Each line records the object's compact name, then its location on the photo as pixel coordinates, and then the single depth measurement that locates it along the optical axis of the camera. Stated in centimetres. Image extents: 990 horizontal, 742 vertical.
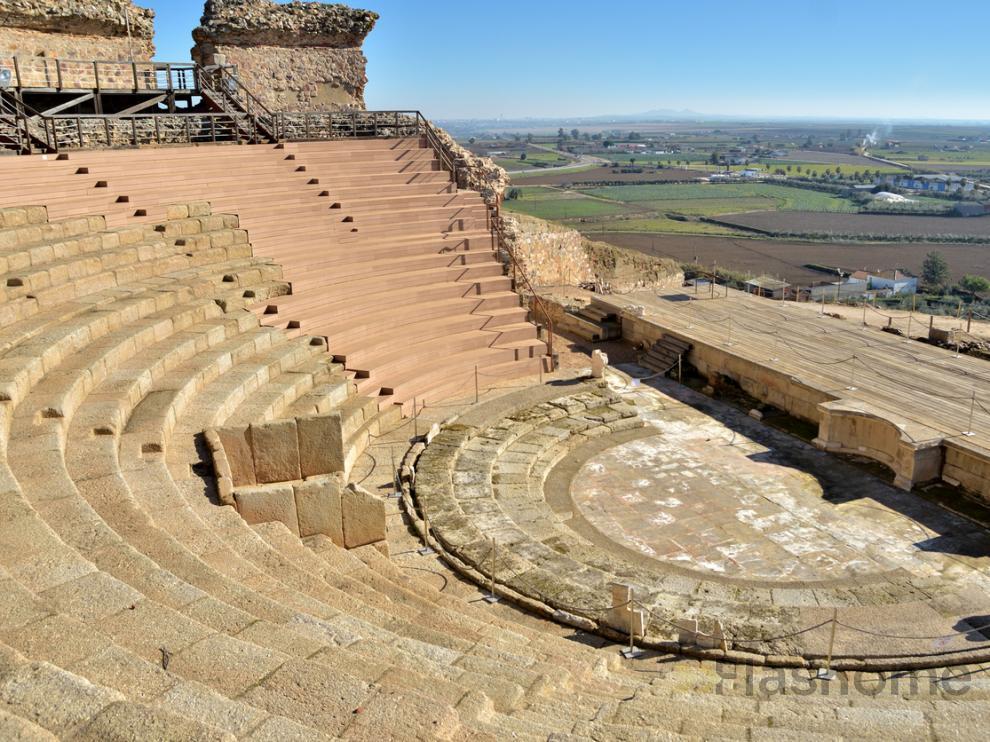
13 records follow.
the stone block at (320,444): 893
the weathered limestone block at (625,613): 791
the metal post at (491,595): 876
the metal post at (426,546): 972
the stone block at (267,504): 793
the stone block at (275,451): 874
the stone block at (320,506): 825
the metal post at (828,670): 736
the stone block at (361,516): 878
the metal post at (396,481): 1110
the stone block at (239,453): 858
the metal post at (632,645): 781
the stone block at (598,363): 1552
